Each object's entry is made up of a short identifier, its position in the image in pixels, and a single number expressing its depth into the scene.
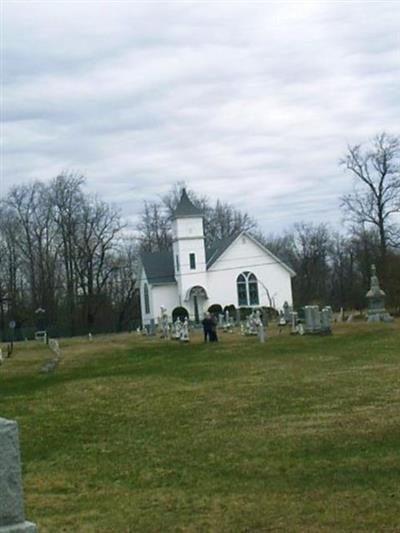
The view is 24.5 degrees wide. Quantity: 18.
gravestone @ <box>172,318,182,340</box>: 44.08
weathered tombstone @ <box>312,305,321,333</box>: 37.20
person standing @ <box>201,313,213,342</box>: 39.59
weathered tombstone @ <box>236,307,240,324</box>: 61.94
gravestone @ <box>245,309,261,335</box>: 42.58
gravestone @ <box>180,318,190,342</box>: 41.36
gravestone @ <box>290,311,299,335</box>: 39.28
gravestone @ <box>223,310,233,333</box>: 51.15
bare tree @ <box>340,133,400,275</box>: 62.84
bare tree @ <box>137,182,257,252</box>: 90.69
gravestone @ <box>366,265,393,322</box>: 43.34
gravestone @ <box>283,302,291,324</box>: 48.12
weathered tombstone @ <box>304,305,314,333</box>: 37.66
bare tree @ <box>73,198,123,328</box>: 76.25
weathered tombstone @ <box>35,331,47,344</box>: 62.44
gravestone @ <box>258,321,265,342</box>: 35.59
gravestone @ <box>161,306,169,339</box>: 48.39
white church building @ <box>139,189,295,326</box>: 73.19
